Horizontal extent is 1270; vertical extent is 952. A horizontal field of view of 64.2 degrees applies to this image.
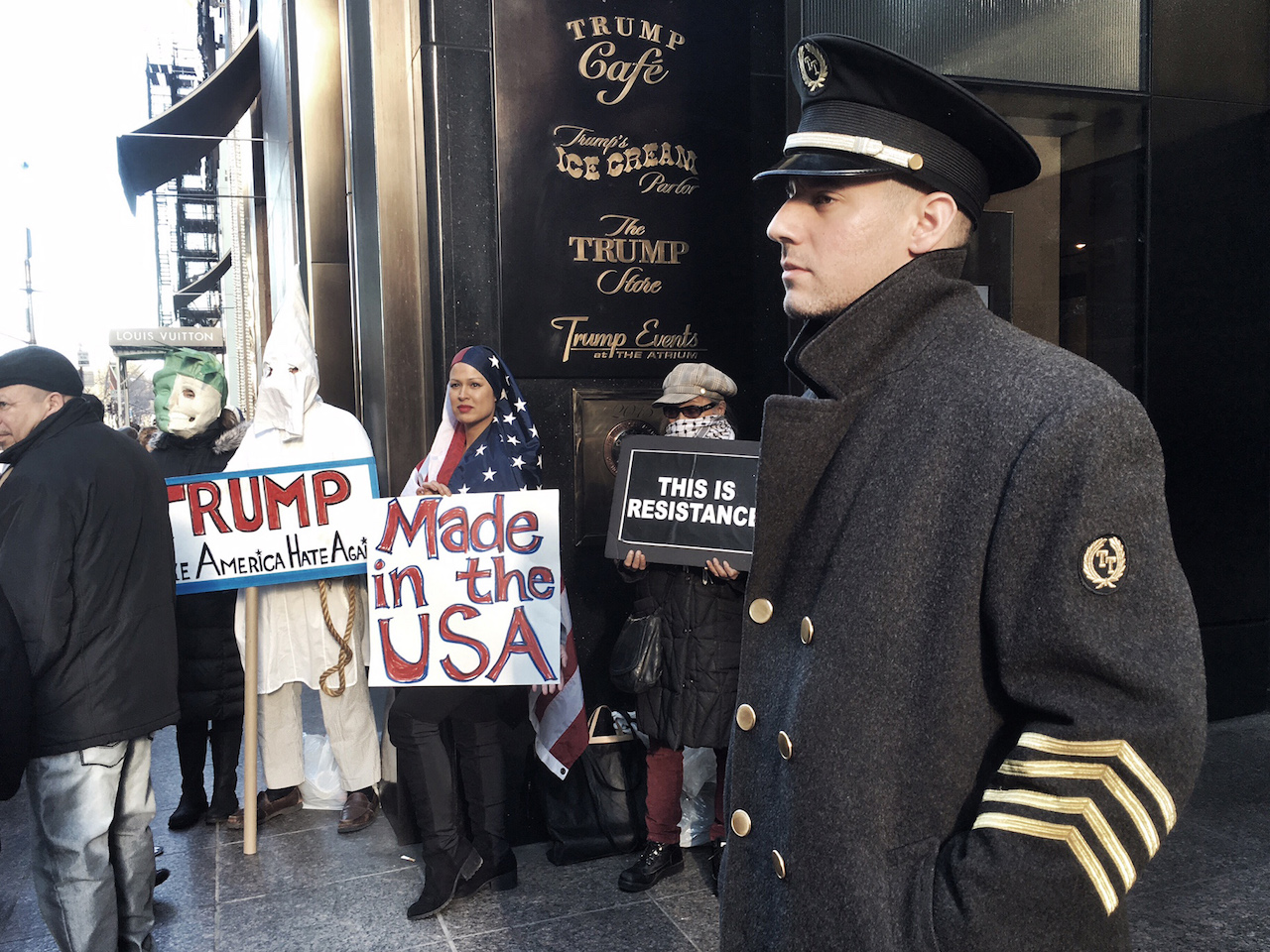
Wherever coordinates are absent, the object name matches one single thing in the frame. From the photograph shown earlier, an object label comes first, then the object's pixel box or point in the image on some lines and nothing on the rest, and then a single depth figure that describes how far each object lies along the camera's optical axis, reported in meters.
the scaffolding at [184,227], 40.45
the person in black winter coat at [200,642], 4.91
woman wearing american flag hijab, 4.05
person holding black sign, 4.02
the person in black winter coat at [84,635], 3.23
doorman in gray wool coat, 1.16
